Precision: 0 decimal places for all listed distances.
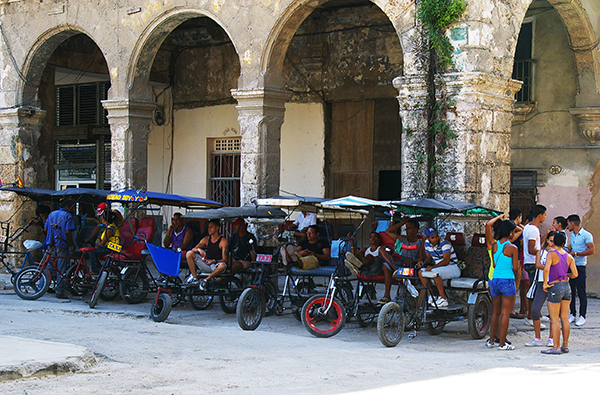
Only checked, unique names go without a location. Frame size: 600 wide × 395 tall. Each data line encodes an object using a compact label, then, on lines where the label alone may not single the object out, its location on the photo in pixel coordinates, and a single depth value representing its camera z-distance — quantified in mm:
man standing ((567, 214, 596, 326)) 10508
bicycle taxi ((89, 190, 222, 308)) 11047
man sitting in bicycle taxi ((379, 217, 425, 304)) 9797
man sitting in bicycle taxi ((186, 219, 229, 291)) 10727
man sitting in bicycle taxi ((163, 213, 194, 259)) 12133
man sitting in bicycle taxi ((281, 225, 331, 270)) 10414
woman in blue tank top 8430
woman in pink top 8336
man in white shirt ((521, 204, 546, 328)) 9539
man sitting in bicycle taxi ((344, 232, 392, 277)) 9648
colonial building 11008
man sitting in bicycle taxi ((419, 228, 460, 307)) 9219
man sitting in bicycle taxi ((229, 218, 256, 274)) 11055
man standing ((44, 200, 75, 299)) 12266
